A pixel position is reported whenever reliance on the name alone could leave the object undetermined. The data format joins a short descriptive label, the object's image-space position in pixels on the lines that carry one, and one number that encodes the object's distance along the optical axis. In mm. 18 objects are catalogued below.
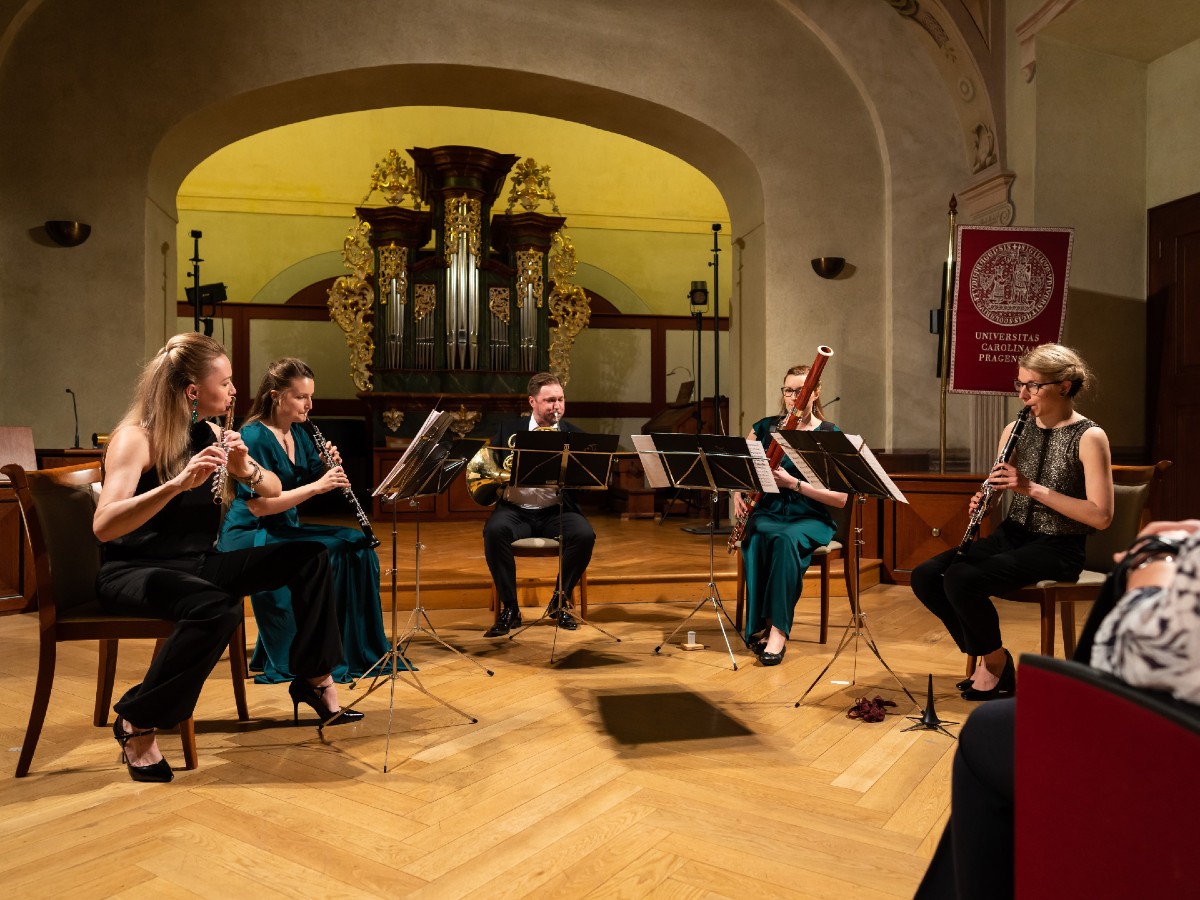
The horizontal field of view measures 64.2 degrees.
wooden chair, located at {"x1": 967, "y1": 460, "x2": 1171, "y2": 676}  3246
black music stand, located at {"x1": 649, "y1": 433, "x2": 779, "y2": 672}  3467
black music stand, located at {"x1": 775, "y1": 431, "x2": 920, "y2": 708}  3090
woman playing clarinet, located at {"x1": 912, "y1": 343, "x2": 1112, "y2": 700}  3111
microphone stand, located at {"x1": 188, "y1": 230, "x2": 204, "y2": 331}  8302
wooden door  5461
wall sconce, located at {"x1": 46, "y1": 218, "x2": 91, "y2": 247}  5496
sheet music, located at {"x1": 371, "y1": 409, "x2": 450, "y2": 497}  2864
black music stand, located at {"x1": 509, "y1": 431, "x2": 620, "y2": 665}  3877
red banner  5469
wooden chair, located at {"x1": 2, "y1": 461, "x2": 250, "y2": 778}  2586
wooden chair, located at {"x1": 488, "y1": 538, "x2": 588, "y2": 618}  4395
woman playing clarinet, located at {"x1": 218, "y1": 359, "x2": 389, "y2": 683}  3412
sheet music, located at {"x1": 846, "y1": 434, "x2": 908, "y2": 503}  3059
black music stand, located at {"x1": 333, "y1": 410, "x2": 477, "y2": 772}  2896
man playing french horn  4383
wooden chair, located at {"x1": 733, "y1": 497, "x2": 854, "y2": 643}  4211
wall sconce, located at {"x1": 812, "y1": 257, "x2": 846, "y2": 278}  6340
